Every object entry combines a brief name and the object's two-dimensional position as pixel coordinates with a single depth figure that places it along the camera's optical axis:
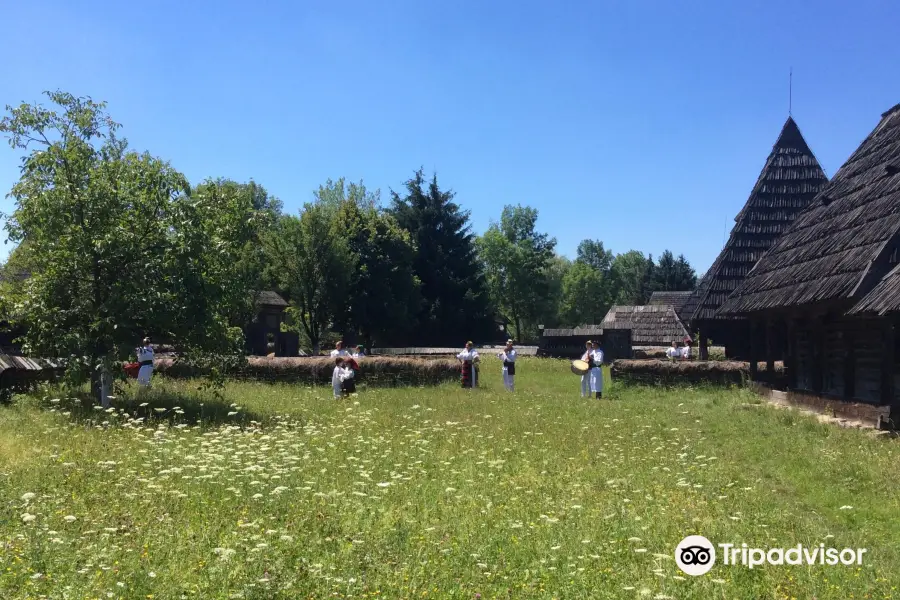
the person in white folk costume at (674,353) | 30.69
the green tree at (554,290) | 81.56
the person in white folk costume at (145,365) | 19.34
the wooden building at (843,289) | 13.84
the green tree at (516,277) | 78.81
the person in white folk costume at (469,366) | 22.47
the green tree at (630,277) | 99.00
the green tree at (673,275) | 92.62
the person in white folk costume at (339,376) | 18.86
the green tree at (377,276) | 41.97
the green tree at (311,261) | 35.72
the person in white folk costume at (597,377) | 20.20
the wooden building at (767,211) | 24.81
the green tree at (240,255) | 15.77
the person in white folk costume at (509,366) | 22.06
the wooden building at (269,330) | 41.09
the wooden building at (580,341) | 37.81
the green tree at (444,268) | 49.38
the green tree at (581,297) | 100.44
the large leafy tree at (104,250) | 14.23
